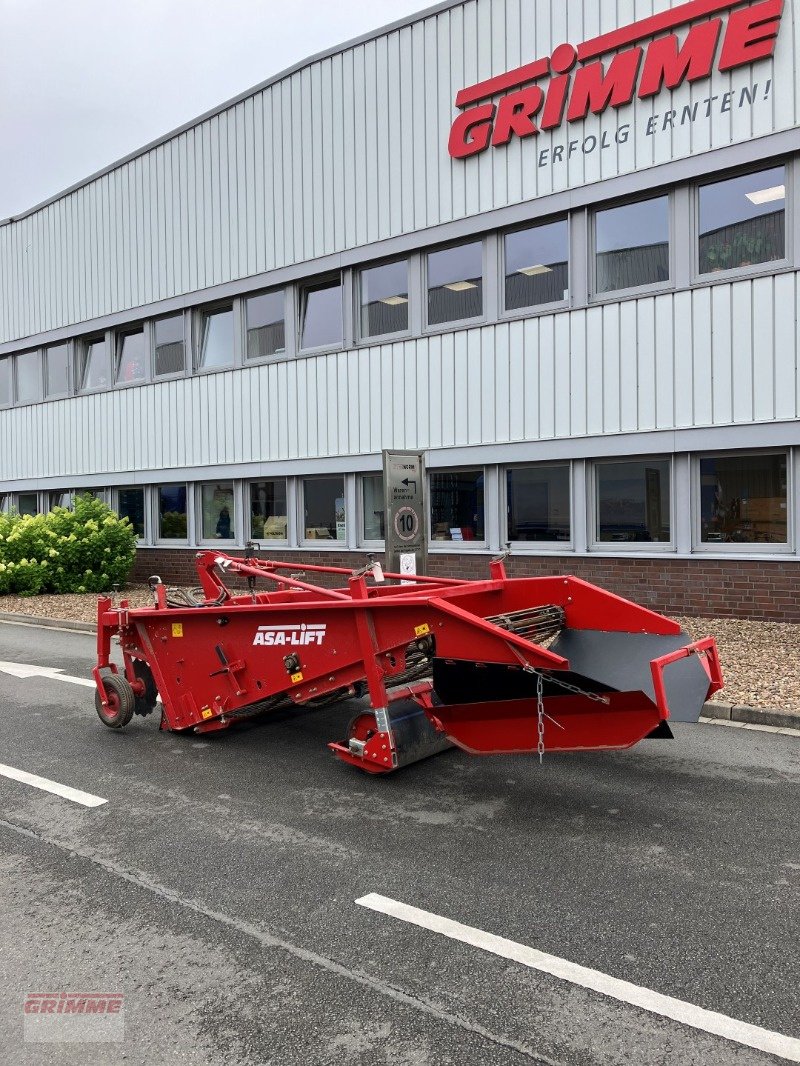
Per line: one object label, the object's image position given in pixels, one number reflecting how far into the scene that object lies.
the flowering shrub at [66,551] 17.19
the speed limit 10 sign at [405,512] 9.73
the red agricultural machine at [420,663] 4.91
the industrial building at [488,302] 11.27
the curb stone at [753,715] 6.89
